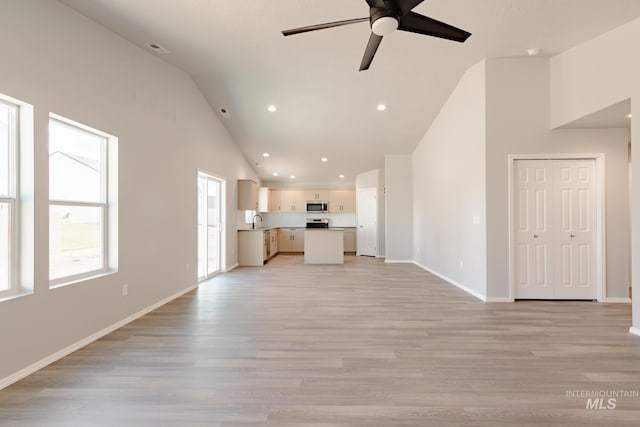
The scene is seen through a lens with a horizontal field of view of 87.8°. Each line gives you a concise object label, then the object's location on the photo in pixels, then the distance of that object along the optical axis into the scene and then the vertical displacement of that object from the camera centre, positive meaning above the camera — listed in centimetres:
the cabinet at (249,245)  825 -73
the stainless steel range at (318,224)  1148 -29
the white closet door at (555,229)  471 -21
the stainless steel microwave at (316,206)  1136 +32
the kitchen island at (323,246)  848 -79
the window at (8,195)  251 +17
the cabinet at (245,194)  808 +53
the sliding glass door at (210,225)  634 -19
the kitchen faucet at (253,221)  942 -16
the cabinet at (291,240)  1126 -83
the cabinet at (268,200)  1055 +53
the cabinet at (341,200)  1143 +53
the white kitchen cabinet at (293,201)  1142 +50
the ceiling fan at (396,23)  219 +137
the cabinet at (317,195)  1142 +71
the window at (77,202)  301 +15
